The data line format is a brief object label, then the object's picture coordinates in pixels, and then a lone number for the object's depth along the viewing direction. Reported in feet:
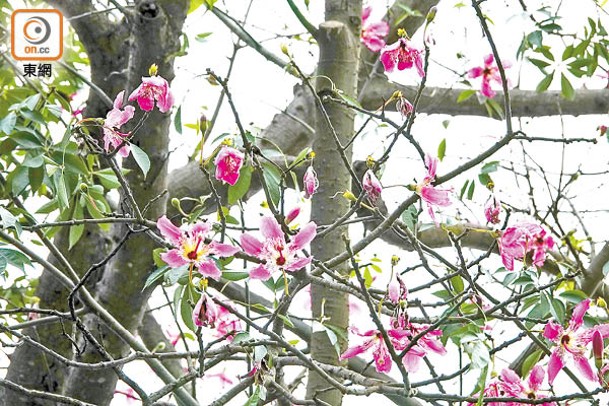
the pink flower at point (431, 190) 18.81
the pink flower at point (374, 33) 22.53
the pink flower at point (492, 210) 19.38
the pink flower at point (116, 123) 19.17
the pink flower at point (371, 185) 18.74
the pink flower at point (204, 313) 18.31
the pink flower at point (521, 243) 19.14
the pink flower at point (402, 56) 19.54
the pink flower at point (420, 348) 18.91
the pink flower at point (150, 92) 19.27
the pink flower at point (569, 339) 19.07
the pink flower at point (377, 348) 18.99
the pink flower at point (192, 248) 18.59
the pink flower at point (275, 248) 18.58
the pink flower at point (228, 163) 18.86
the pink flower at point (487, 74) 21.17
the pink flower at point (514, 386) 19.10
